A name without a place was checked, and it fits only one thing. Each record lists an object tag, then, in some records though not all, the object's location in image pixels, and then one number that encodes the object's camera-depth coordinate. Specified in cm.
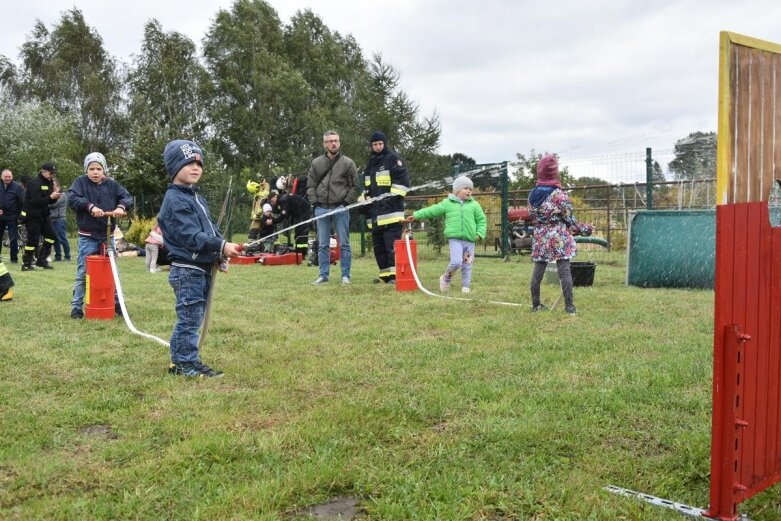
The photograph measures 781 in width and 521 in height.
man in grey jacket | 1012
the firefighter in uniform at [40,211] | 1337
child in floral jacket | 692
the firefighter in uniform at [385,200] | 1002
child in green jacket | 886
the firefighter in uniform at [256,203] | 1614
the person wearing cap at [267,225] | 1532
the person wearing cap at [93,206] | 686
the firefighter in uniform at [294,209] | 1527
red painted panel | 226
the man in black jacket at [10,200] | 1425
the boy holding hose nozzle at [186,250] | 455
